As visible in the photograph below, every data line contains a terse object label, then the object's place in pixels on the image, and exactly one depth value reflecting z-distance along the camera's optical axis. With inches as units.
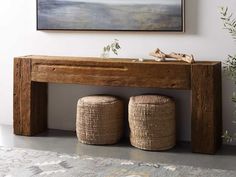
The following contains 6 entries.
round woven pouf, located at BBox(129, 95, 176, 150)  140.2
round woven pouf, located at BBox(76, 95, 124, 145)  147.1
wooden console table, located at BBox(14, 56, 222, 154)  136.7
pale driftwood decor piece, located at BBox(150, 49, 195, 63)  141.0
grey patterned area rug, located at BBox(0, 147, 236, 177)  116.1
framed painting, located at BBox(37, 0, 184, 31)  150.5
